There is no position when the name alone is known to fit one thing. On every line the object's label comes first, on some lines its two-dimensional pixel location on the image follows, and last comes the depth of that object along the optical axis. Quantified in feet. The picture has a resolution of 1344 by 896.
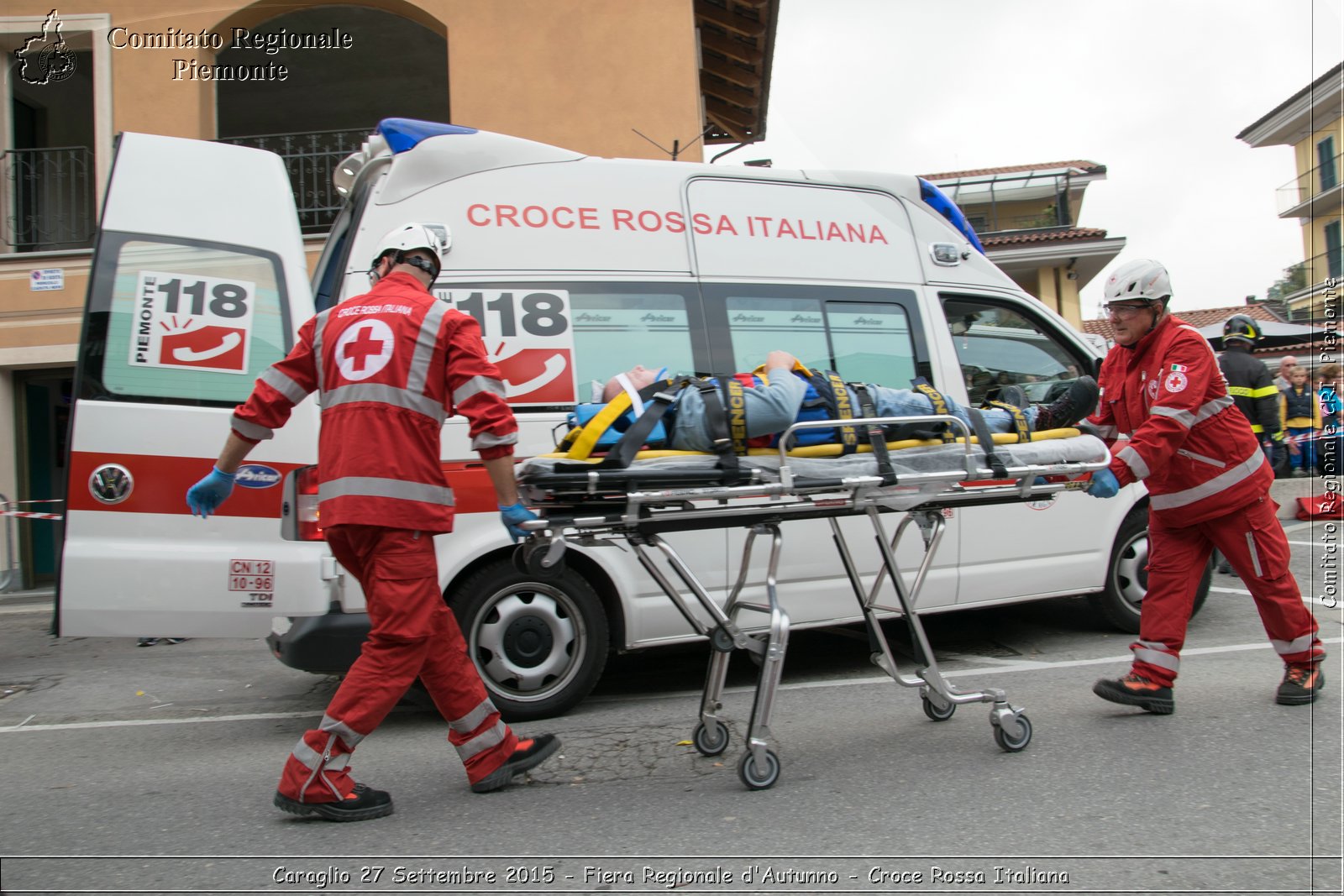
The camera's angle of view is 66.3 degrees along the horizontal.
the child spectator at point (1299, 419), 35.35
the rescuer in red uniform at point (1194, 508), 13.50
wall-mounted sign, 34.06
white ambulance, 13.66
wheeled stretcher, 10.71
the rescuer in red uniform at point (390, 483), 10.80
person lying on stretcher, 11.23
